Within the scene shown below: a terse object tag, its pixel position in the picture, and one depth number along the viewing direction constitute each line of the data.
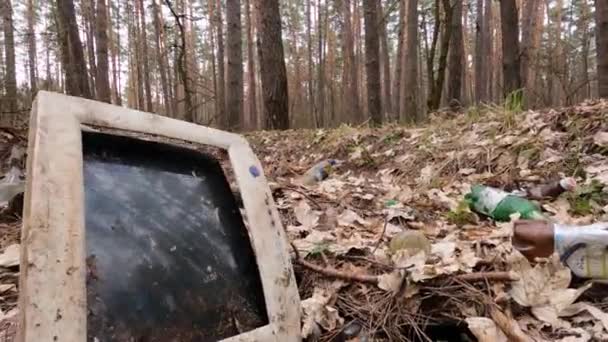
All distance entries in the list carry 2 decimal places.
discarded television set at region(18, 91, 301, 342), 0.71
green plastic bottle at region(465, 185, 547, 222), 1.71
